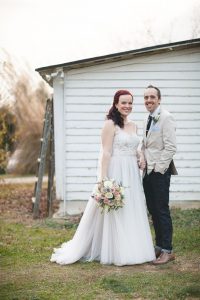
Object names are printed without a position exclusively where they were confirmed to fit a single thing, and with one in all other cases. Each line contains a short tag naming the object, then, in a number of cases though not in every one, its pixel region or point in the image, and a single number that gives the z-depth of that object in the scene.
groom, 6.62
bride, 6.67
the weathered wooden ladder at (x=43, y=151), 11.29
